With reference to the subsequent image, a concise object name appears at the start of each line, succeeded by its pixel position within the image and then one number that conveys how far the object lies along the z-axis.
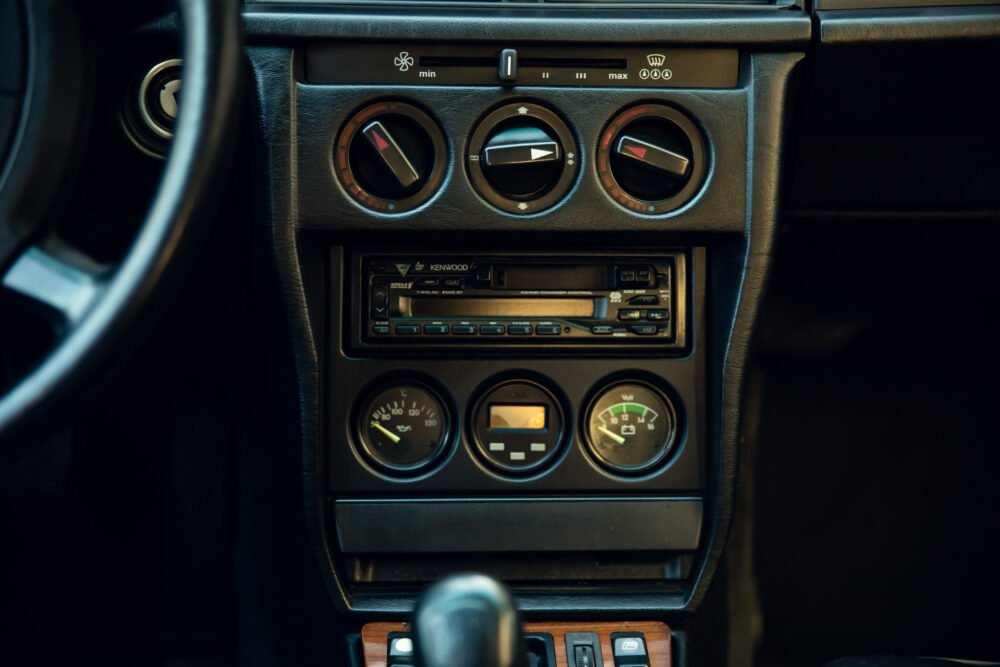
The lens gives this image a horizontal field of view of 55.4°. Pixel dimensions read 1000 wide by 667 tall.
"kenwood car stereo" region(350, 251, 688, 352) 1.05
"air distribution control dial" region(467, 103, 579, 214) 1.02
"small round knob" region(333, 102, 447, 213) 1.01
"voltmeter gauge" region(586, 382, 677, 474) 1.09
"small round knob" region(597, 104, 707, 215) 1.03
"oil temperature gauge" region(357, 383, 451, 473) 1.07
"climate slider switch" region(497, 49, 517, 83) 1.00
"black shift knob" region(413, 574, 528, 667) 0.69
